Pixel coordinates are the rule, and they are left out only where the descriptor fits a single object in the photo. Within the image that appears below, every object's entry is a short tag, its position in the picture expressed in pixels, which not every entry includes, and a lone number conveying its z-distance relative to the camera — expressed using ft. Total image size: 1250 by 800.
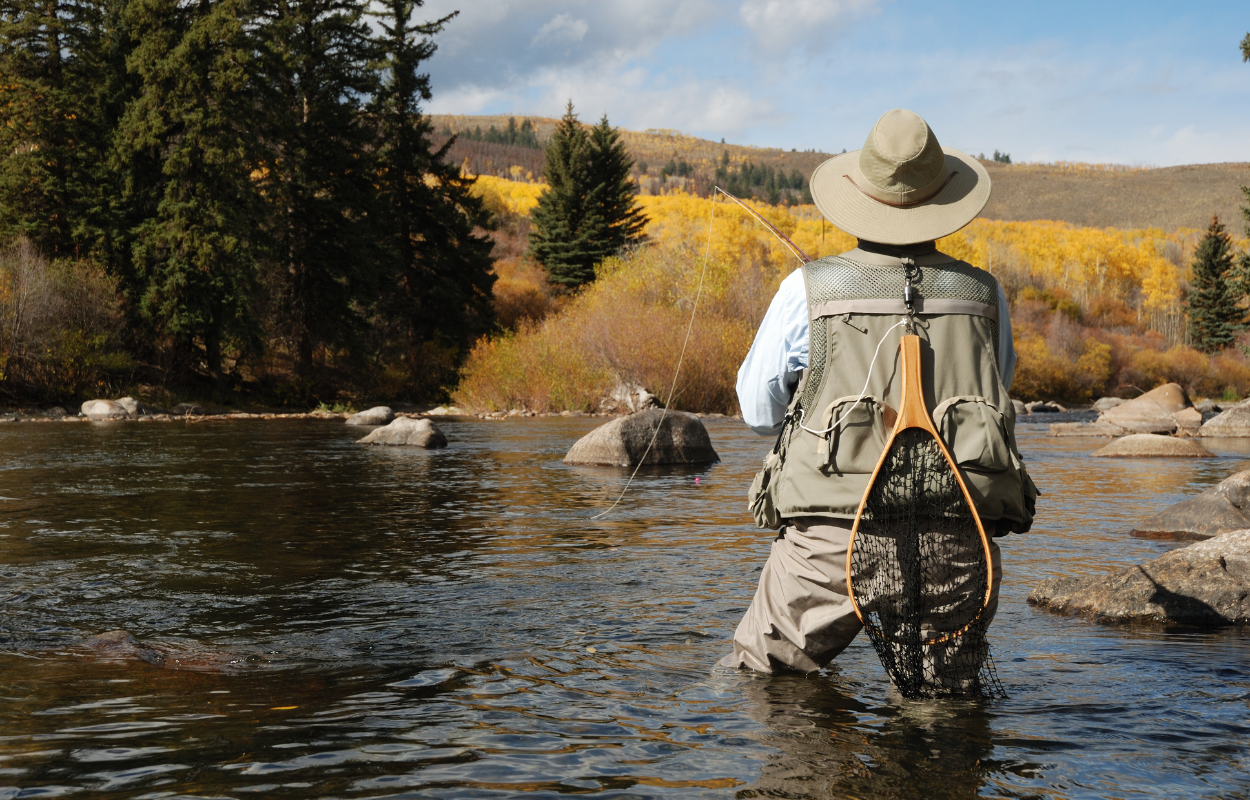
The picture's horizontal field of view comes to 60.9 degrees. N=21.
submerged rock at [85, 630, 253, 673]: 15.19
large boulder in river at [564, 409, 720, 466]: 51.37
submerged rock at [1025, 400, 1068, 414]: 127.44
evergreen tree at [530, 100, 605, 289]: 164.35
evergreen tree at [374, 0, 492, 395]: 141.59
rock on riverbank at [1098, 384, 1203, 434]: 83.51
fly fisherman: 10.78
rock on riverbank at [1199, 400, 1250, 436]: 77.92
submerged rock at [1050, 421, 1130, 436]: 76.89
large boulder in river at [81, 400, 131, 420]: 92.22
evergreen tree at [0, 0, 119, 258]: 103.81
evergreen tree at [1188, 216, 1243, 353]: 195.83
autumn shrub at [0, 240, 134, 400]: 96.02
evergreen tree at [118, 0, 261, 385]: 106.11
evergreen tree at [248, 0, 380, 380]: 122.31
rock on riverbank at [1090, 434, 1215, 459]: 56.24
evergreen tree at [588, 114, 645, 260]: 165.37
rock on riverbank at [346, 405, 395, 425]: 87.92
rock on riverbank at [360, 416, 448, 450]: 63.72
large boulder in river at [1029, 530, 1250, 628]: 18.13
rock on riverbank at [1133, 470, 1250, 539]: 27.81
